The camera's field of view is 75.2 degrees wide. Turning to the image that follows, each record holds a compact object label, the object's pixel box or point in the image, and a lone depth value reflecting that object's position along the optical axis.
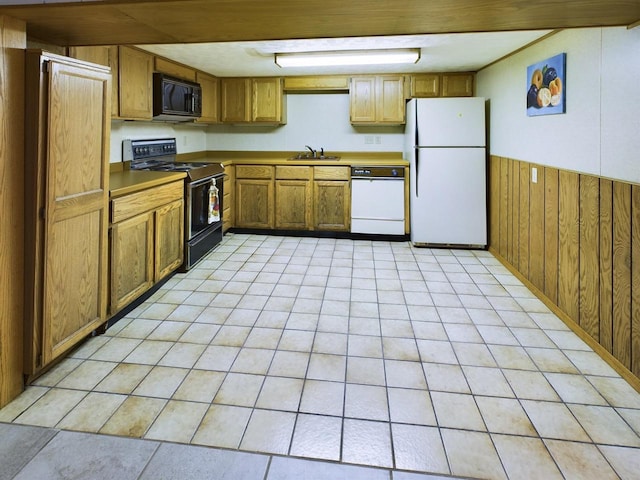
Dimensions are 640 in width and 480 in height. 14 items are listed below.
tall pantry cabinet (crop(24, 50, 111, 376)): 1.87
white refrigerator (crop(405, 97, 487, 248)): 4.49
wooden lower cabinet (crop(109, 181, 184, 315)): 2.67
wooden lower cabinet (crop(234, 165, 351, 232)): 5.11
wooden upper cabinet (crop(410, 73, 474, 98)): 4.93
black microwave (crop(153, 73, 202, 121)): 3.84
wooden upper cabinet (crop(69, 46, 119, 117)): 2.86
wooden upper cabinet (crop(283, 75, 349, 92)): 5.21
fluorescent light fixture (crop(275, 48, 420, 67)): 3.96
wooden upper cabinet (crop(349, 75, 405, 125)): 5.06
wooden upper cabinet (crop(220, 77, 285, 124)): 5.32
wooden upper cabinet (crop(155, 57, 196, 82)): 3.94
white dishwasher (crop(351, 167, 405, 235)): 4.91
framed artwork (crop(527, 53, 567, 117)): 2.82
